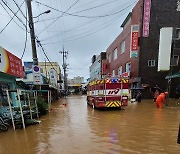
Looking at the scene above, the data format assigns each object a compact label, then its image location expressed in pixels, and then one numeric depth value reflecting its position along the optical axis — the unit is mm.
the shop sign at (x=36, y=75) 12234
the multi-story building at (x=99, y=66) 44281
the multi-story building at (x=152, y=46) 24859
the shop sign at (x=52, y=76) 32084
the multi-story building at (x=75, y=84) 75988
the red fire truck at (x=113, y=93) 14844
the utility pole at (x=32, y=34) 13651
